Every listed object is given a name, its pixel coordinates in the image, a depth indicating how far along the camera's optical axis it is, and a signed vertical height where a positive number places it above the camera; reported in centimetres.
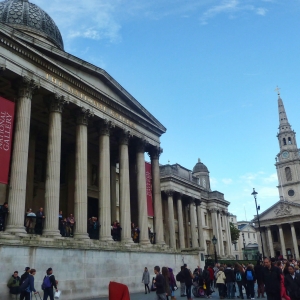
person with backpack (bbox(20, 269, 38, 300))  1255 -43
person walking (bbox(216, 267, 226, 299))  1766 -85
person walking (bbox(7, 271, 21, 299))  1402 -37
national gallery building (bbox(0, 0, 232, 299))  1688 +684
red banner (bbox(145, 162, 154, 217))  2742 +607
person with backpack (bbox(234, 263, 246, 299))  1759 -63
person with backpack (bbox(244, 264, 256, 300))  1694 -76
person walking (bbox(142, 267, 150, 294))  2041 -55
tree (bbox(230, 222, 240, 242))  7756 +630
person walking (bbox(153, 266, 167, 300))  1100 -61
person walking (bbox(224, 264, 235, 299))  1742 -79
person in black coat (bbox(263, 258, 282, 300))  903 -50
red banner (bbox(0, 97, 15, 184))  1644 +640
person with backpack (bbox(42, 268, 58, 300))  1335 -42
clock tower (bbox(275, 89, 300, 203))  9281 +2455
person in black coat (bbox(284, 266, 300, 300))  873 -54
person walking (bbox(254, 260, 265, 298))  1403 -41
